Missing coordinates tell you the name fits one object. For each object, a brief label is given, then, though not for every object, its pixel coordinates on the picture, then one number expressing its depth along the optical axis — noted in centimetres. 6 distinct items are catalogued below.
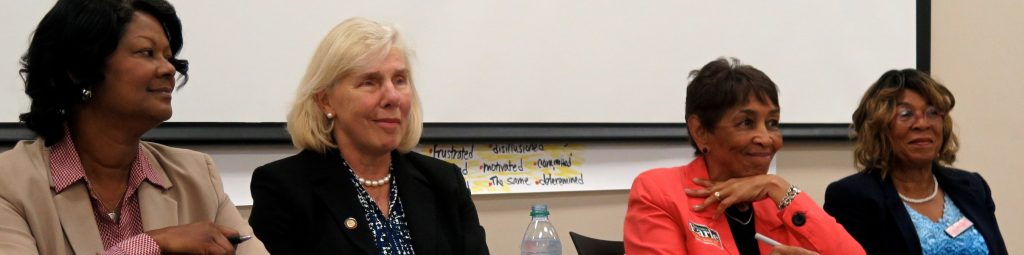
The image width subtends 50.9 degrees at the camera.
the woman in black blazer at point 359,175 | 241
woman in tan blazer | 192
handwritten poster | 343
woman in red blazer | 267
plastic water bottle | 348
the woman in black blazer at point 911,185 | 327
